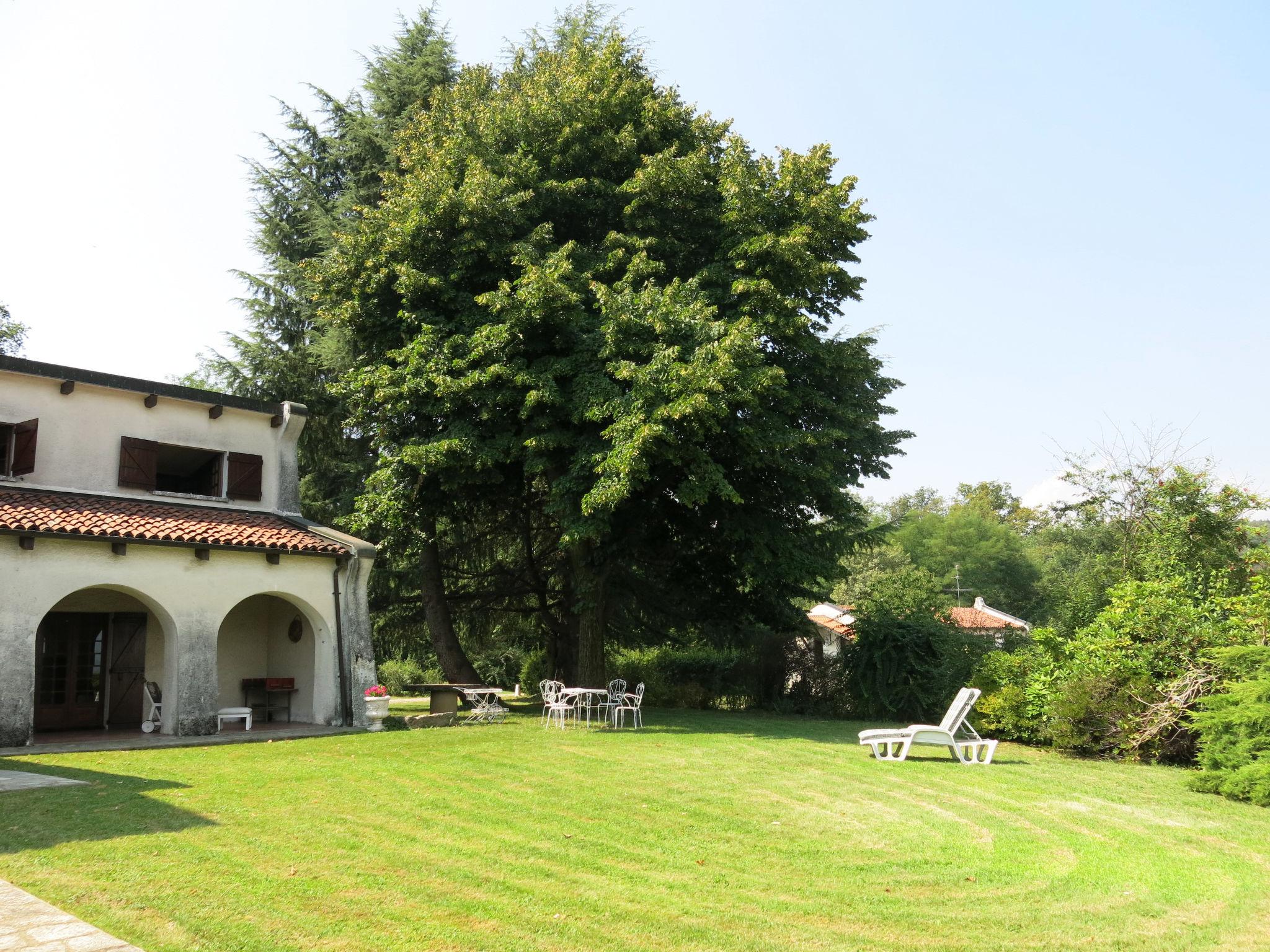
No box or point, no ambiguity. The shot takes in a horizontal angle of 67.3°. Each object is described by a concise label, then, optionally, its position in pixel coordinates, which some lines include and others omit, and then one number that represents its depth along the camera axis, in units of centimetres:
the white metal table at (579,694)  1686
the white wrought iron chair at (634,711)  1791
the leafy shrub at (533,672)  3009
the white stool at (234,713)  1689
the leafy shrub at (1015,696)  1702
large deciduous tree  1772
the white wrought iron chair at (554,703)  1761
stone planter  1769
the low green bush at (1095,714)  1507
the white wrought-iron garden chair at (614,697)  1836
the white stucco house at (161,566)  1515
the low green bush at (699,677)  2564
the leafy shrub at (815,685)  2434
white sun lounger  1405
